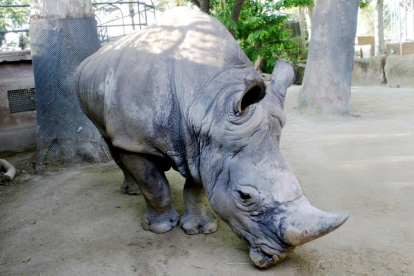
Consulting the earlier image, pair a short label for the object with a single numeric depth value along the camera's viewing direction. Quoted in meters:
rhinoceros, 2.99
